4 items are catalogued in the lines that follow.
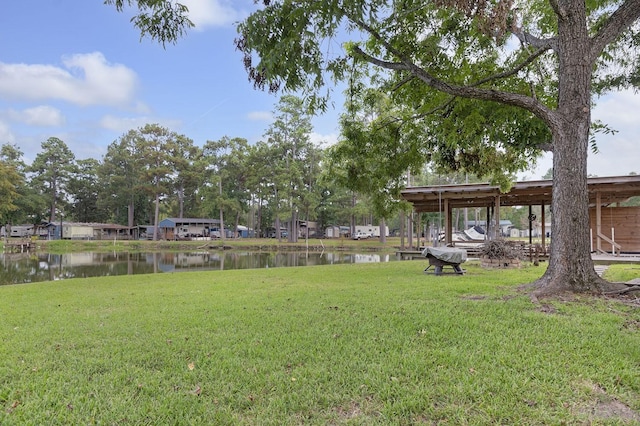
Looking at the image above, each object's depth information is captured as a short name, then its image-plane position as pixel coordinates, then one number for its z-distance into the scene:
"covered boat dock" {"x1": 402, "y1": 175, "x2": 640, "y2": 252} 12.53
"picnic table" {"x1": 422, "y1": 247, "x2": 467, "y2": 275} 8.78
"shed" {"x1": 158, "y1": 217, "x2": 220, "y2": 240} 45.75
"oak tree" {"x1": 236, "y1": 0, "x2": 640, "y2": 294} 5.06
